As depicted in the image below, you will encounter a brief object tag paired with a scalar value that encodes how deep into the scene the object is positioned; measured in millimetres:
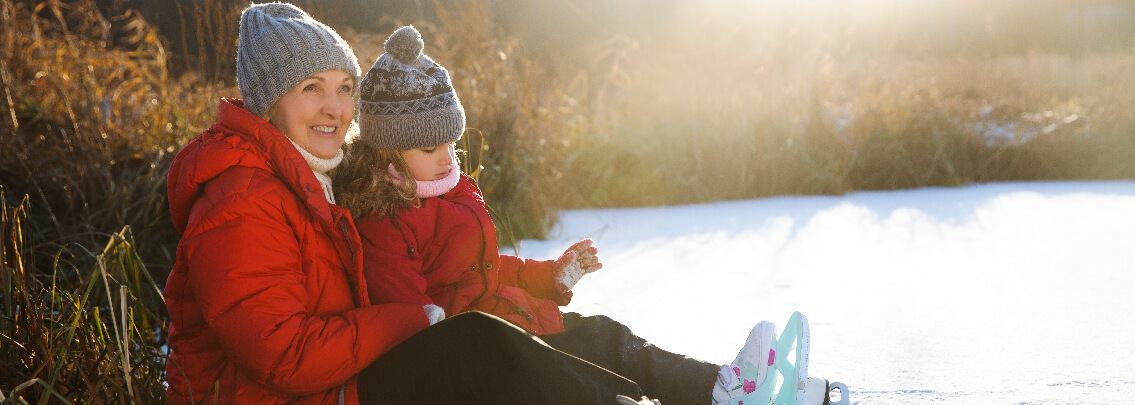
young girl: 1730
